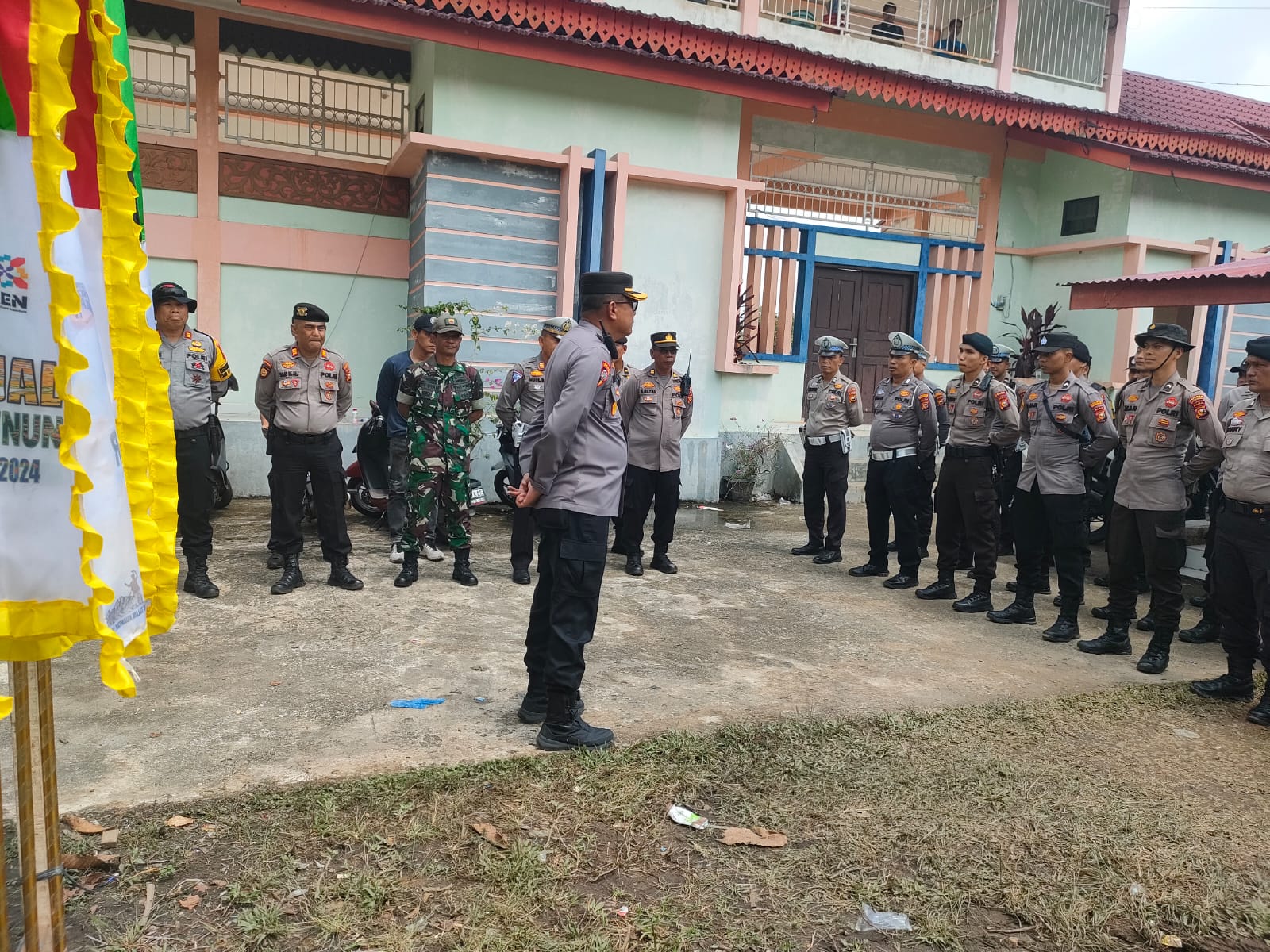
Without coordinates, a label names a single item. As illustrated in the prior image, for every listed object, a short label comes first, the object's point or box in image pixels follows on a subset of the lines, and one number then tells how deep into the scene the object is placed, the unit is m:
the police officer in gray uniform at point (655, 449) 6.84
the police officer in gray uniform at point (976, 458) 6.25
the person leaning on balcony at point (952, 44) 11.88
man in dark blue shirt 6.60
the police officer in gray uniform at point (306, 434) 5.65
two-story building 8.52
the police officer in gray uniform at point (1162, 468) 5.04
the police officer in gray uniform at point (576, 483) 3.58
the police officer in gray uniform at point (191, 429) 5.44
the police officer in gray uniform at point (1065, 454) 5.62
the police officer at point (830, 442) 7.54
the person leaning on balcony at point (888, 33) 11.59
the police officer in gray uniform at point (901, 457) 6.91
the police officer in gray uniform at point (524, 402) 6.22
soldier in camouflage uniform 6.01
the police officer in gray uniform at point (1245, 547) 4.47
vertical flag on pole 1.75
